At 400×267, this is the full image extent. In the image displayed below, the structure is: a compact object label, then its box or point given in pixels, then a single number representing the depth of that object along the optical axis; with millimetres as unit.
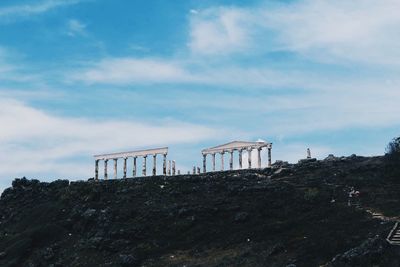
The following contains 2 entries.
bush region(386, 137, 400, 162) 86750
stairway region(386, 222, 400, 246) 59969
